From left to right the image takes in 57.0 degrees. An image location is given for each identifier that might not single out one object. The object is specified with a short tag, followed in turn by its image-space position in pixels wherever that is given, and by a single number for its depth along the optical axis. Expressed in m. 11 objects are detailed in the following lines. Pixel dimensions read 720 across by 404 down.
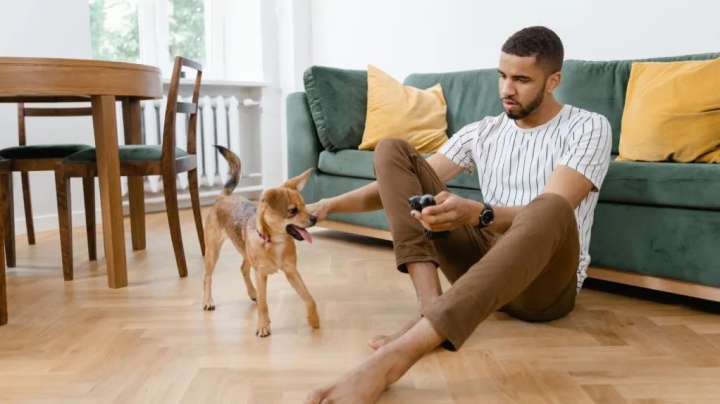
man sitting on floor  1.35
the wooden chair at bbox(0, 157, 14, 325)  2.05
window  4.49
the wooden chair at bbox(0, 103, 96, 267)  2.84
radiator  4.40
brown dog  1.79
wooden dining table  2.20
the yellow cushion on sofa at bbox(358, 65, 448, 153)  3.29
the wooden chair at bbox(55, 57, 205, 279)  2.59
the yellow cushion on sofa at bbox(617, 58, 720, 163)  2.27
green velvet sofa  2.08
